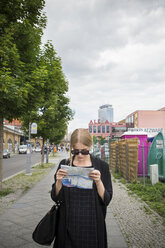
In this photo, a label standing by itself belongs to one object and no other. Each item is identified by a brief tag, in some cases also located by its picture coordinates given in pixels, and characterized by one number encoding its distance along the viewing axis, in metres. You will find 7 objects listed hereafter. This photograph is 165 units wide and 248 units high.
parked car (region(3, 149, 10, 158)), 29.70
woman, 1.92
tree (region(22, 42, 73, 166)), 7.85
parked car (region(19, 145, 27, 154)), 44.94
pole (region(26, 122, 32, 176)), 12.40
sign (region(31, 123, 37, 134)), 13.09
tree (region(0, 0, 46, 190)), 5.86
